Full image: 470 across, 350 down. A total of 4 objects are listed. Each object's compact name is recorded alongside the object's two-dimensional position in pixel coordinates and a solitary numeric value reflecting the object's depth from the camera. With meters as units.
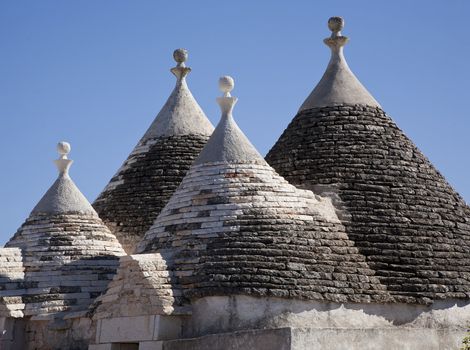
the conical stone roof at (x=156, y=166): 25.58
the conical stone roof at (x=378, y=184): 20.84
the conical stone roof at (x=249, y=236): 19.73
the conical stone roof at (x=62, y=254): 22.86
